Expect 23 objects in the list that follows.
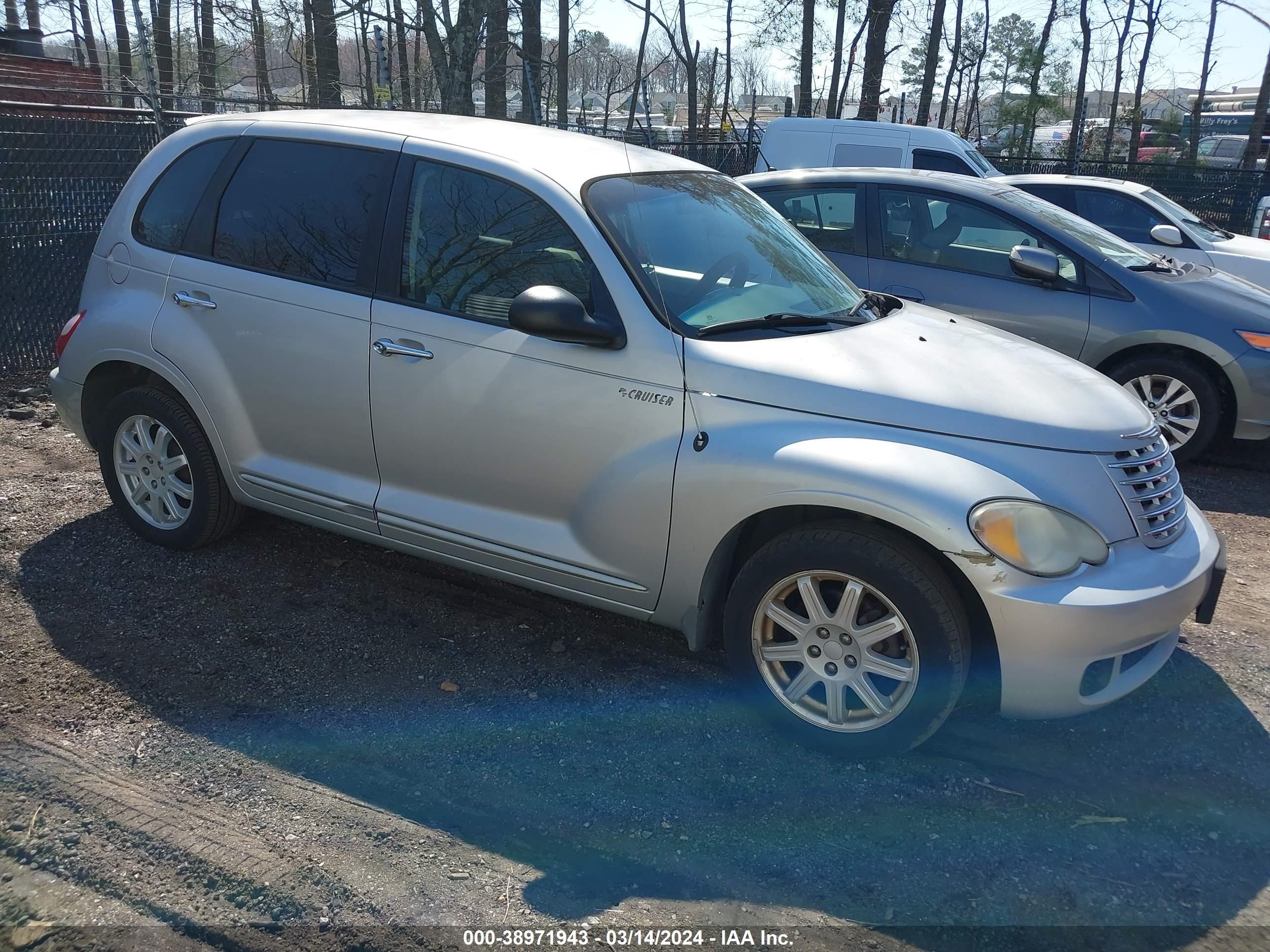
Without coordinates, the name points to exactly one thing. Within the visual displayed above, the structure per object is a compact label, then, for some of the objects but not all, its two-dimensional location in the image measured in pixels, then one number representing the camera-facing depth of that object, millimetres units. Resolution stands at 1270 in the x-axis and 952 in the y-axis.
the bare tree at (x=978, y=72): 34656
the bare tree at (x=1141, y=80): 25703
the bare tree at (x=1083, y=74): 26766
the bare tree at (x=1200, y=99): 24953
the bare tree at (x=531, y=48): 14281
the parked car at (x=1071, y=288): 6555
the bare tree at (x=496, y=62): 12195
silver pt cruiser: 3184
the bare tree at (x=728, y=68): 29591
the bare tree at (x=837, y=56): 29453
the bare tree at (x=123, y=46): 17266
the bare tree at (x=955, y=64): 33500
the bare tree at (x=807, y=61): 23828
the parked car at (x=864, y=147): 12969
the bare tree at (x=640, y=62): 22891
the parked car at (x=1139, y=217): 9547
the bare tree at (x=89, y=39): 22219
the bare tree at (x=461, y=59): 11320
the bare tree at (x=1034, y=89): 26062
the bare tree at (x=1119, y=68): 27375
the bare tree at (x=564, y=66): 24062
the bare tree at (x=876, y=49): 22453
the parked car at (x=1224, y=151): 28078
